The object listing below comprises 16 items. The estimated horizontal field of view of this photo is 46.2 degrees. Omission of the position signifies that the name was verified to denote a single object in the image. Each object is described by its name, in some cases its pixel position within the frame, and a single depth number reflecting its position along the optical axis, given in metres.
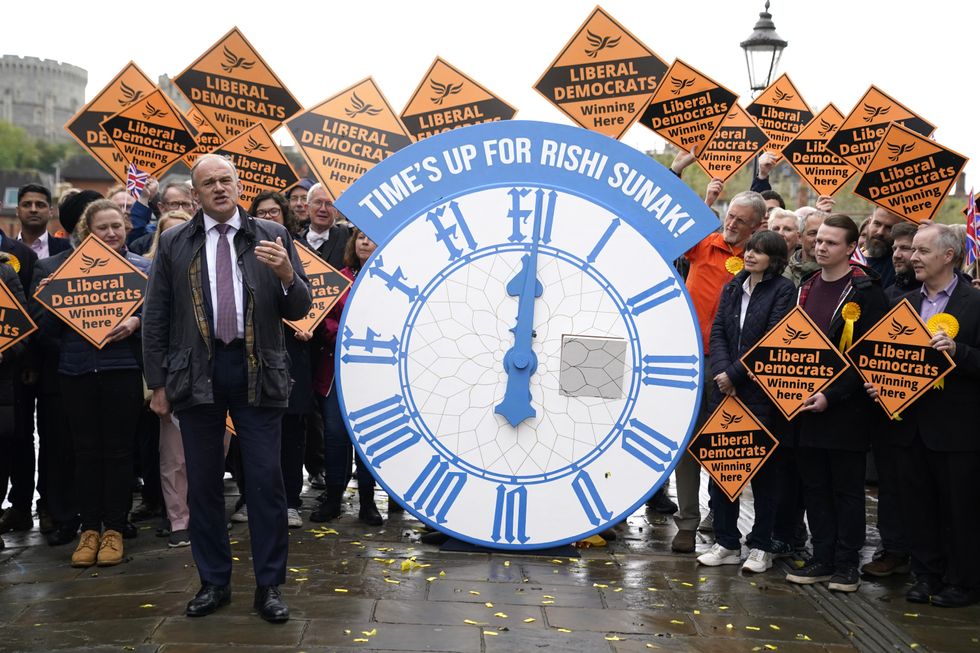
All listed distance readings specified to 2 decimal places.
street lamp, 11.20
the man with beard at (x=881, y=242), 7.69
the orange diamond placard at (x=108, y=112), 8.38
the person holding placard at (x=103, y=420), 6.54
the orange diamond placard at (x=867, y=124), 8.22
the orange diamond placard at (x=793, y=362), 6.27
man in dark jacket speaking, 5.33
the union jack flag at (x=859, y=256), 8.04
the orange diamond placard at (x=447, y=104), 8.41
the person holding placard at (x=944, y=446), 6.13
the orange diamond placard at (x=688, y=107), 8.12
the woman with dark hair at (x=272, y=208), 7.59
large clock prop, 6.49
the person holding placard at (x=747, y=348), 6.61
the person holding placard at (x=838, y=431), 6.31
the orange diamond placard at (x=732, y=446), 6.55
